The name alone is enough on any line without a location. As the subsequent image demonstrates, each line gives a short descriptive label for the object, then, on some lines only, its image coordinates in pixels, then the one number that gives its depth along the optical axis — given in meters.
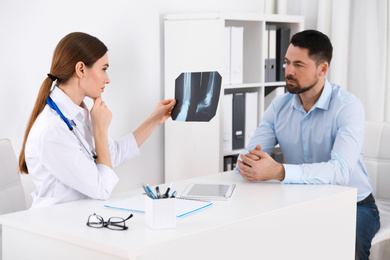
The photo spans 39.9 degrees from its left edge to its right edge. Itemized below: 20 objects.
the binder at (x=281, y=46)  3.64
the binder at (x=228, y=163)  3.47
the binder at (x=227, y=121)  3.33
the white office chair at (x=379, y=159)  2.93
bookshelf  3.19
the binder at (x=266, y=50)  3.55
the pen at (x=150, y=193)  1.55
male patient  2.35
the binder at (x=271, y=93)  3.73
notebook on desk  1.74
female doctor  1.95
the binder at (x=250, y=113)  3.47
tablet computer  1.96
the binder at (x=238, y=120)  3.40
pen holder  1.55
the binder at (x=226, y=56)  3.30
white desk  1.50
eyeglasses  1.57
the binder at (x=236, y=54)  3.35
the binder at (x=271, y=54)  3.58
